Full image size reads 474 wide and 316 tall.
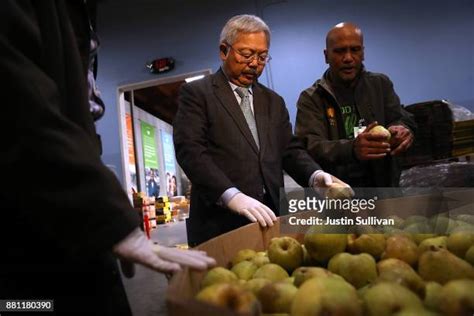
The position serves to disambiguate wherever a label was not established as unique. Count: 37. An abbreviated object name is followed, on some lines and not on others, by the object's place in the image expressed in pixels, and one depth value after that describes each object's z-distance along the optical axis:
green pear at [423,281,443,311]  0.59
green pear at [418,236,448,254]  0.85
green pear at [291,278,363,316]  0.55
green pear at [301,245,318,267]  0.92
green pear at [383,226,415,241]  0.93
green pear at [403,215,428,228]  1.01
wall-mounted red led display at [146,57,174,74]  5.05
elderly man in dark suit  1.60
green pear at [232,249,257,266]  0.91
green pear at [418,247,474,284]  0.71
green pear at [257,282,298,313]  0.64
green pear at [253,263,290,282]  0.79
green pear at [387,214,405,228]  1.01
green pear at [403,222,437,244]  0.95
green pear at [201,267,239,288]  0.72
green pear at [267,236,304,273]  0.88
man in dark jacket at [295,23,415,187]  1.95
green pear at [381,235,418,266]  0.83
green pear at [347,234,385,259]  0.88
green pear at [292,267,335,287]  0.73
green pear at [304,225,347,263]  0.88
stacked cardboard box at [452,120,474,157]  2.62
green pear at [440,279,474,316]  0.55
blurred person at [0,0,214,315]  0.58
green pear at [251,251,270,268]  0.87
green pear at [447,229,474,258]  0.83
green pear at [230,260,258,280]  0.82
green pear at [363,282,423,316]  0.56
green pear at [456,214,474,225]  1.01
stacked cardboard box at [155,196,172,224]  7.60
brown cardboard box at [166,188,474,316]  0.92
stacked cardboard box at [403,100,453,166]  2.65
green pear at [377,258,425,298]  0.67
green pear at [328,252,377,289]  0.77
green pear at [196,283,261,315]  0.53
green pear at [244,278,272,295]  0.69
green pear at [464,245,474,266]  0.78
